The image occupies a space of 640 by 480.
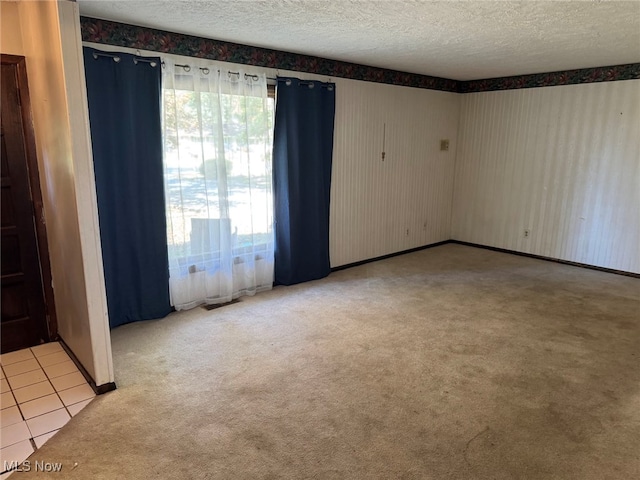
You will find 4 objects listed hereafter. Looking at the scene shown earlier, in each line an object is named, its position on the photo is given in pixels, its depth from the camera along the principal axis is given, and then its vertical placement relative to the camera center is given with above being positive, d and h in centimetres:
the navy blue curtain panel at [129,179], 309 -15
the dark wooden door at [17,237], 287 -55
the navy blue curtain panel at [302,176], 414 -15
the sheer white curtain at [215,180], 351 -18
